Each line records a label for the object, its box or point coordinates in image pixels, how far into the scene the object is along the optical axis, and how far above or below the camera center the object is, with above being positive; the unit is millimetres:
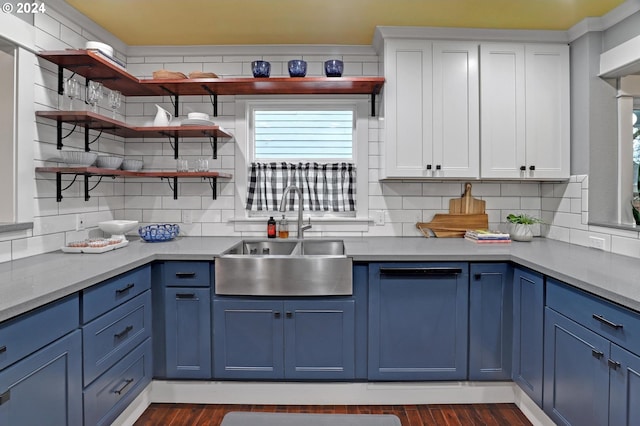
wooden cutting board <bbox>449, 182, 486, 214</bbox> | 3182 +26
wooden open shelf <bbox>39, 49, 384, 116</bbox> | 2469 +873
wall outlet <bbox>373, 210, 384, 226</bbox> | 3225 -77
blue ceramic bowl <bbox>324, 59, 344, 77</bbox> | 2820 +964
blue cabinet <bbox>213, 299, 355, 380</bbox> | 2428 -782
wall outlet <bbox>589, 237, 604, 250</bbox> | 2563 -221
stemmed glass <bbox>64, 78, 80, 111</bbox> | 2316 +670
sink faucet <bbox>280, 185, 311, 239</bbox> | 3002 -73
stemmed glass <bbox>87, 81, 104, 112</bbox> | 2424 +678
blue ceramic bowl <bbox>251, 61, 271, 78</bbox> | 2818 +957
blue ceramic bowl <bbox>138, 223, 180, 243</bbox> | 2869 -184
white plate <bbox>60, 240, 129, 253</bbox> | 2391 -249
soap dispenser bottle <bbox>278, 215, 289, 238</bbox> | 3121 -176
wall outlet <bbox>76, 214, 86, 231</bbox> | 2680 -101
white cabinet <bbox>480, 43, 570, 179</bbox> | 2869 +678
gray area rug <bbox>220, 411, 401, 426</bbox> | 1253 -665
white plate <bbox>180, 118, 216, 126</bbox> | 2867 +595
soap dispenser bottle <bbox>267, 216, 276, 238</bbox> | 3092 -159
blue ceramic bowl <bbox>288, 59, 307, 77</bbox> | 2840 +966
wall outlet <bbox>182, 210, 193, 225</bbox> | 3250 -88
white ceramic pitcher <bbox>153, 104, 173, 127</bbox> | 2895 +627
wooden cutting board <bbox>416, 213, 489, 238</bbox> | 3159 -113
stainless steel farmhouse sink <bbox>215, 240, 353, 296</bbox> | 2387 -398
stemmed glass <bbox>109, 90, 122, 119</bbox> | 2600 +684
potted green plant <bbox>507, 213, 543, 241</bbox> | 2938 -143
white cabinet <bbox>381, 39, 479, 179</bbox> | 2854 +720
